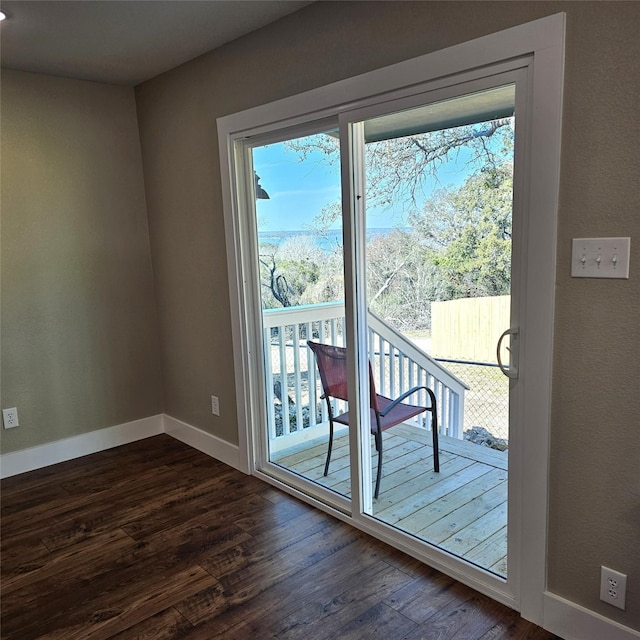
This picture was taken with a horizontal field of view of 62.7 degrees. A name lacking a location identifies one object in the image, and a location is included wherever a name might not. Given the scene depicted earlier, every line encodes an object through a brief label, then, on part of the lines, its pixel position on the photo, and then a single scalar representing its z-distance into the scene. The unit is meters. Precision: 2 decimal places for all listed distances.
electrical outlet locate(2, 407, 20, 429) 3.21
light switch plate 1.55
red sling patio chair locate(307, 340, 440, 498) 2.47
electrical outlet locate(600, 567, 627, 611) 1.67
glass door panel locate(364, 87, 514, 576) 1.96
